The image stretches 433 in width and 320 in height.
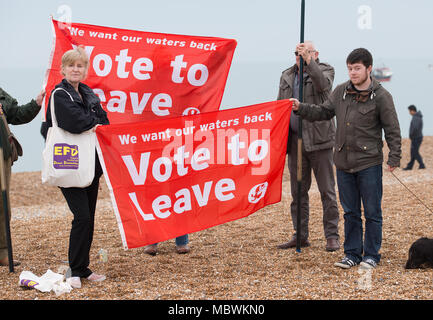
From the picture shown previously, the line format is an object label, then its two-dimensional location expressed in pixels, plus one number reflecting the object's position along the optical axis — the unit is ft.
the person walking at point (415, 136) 60.29
